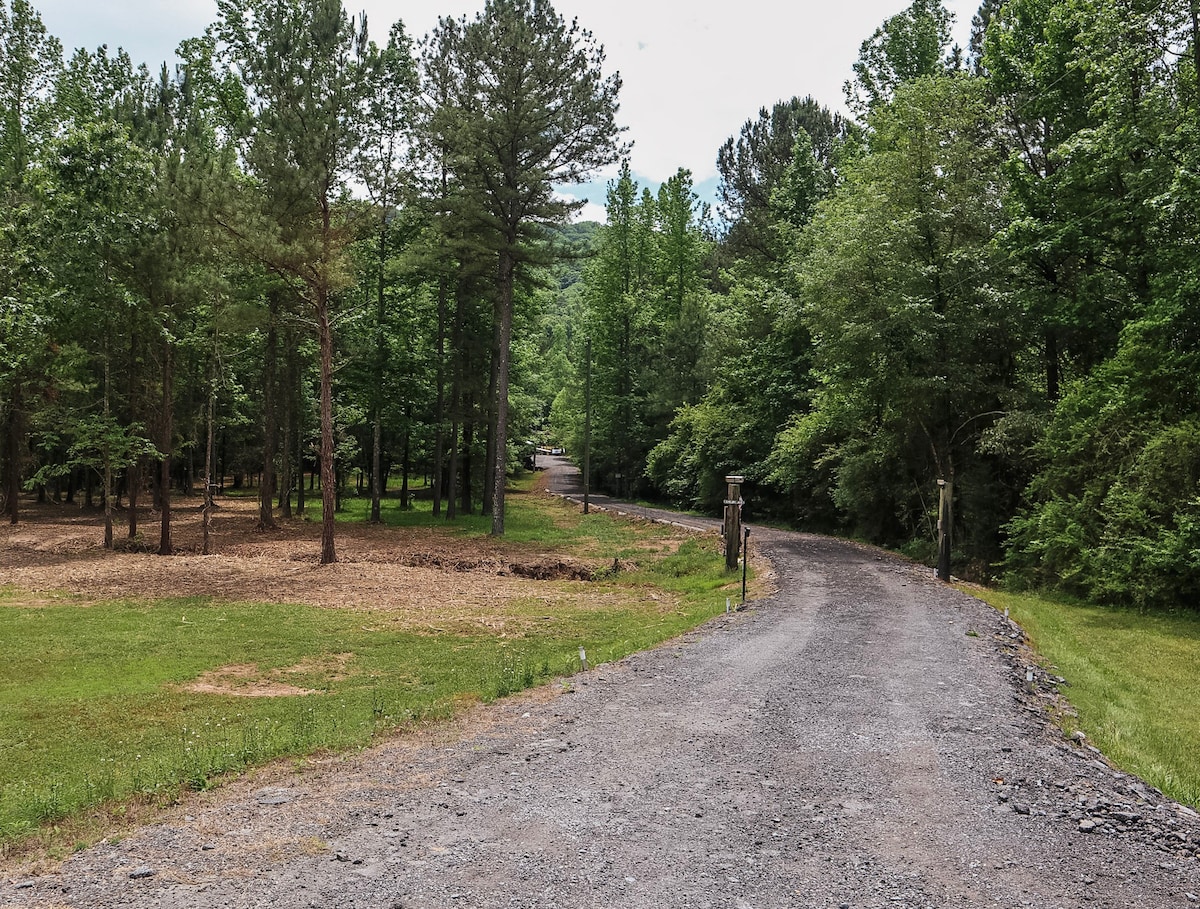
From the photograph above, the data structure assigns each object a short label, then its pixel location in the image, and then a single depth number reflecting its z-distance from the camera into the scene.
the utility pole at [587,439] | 36.94
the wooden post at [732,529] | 17.62
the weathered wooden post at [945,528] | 15.77
